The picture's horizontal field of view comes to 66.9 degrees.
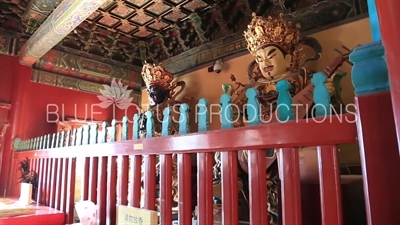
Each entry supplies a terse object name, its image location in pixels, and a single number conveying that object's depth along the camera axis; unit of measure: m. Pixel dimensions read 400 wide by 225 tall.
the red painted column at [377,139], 0.55
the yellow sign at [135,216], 0.94
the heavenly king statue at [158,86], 2.44
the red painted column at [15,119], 2.57
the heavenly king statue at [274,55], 1.67
